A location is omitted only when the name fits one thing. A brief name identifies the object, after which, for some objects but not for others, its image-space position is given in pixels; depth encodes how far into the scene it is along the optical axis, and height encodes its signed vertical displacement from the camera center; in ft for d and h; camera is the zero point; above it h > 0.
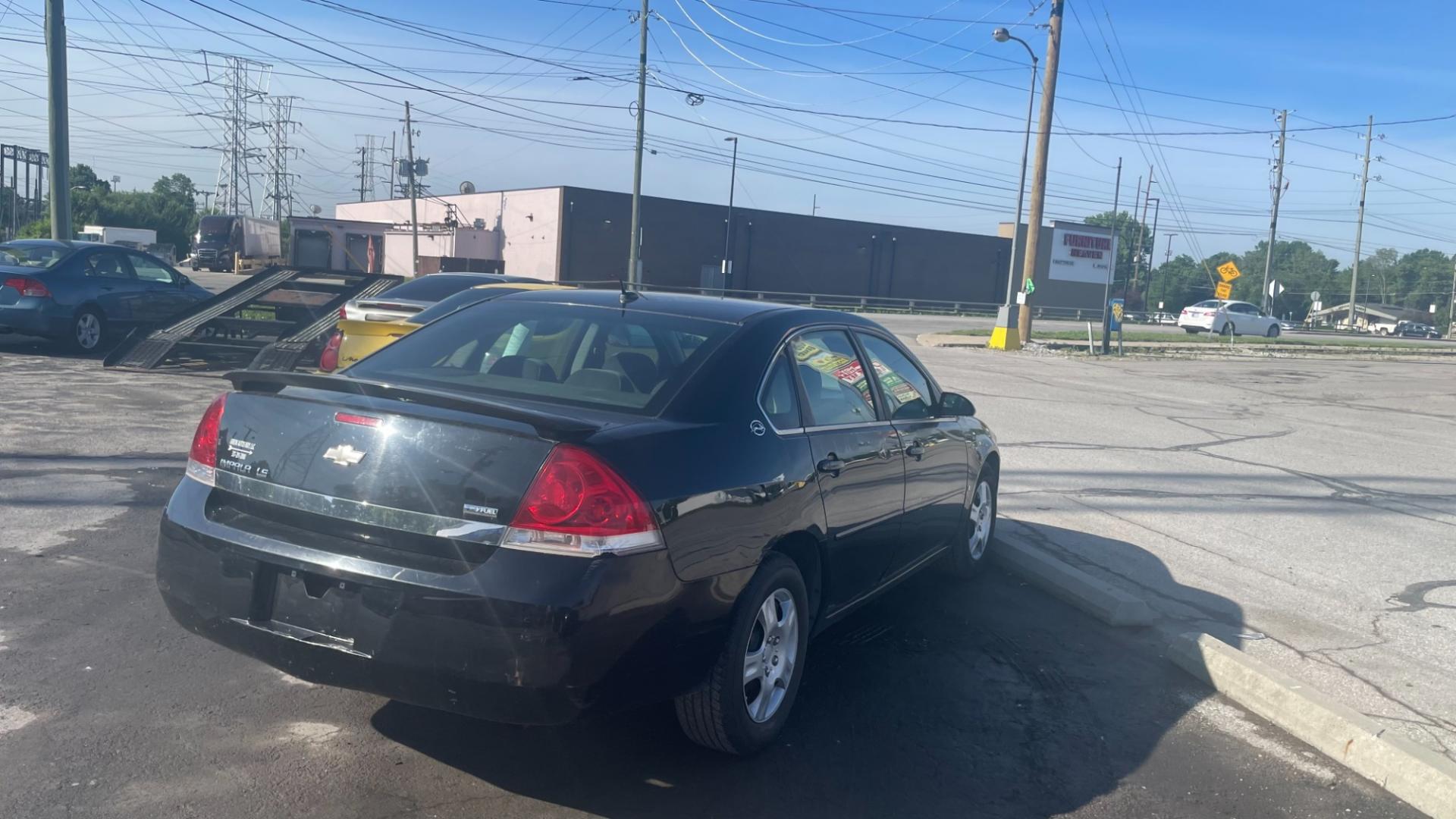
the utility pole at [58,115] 59.31 +6.60
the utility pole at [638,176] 114.73 +10.29
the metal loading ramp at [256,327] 45.39 -3.02
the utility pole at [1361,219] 209.26 +18.38
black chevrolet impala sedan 11.17 -2.63
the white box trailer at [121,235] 201.33 +2.15
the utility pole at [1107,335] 99.98 -2.85
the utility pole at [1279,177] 189.31 +22.46
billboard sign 193.16 +7.77
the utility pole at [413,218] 192.88 +7.67
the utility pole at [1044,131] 99.91 +14.67
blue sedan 47.39 -1.96
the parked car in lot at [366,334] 34.46 -2.24
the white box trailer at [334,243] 173.58 +2.70
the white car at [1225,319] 148.25 -1.21
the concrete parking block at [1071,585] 19.40 -5.11
